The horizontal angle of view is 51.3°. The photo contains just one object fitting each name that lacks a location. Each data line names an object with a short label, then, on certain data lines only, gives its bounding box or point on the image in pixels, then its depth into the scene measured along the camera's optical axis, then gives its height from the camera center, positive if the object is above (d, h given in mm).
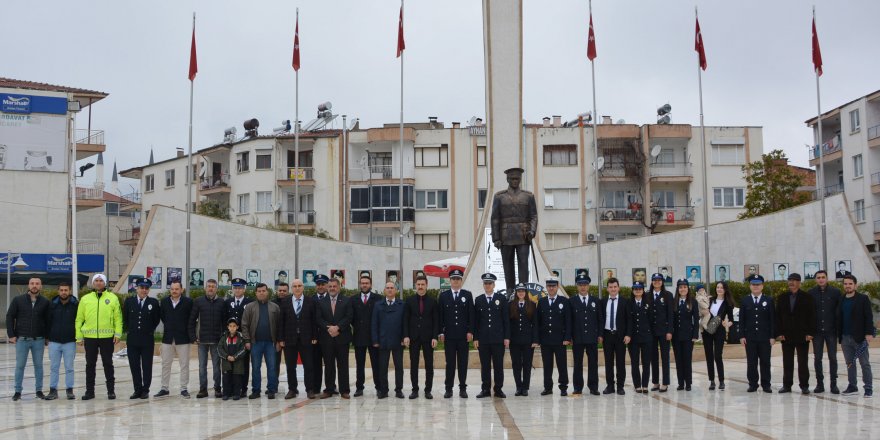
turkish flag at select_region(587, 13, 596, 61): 28781 +7106
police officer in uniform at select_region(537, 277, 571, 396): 13562 -793
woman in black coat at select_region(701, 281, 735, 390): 14109 -917
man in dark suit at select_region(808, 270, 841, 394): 13242 -683
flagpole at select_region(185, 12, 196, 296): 28734 +2242
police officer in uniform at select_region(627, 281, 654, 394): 13711 -955
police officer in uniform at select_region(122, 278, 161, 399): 13500 -780
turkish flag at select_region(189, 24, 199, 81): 28828 +6686
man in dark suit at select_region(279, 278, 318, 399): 13328 -860
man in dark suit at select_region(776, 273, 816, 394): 13391 -836
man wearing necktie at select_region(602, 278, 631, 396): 13625 -884
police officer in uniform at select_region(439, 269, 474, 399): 13344 -745
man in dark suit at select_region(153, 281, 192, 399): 13719 -803
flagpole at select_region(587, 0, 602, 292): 29438 +953
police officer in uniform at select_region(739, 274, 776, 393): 13656 -892
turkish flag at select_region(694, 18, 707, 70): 29469 +7218
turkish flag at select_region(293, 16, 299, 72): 30672 +7534
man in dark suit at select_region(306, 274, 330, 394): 13445 -1245
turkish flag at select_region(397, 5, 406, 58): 30906 +7877
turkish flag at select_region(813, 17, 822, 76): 28938 +6741
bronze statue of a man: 16297 +888
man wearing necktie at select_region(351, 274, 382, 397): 13422 -659
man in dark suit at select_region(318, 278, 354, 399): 13281 -802
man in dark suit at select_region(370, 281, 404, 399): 13227 -856
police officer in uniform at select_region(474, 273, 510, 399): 13258 -822
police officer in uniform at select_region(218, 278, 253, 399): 13703 -381
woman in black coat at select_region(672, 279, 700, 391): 13930 -949
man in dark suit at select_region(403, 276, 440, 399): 13273 -723
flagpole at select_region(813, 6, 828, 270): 30031 +2664
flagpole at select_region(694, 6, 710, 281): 30156 +2115
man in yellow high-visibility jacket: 13383 -693
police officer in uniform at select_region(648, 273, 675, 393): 13789 -752
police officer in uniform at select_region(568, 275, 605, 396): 13523 -843
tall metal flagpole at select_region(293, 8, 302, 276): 31262 +1906
